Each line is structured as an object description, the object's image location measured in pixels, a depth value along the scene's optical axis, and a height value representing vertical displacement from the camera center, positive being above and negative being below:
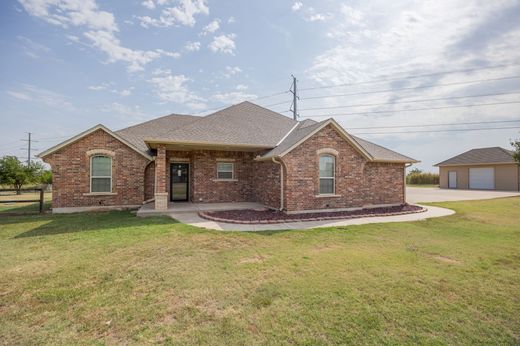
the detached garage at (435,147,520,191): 28.30 +0.88
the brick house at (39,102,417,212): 12.00 +0.52
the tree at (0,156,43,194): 26.92 +0.49
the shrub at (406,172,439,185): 40.81 -0.02
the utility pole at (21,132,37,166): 57.08 +7.95
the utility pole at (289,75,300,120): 30.91 +9.65
